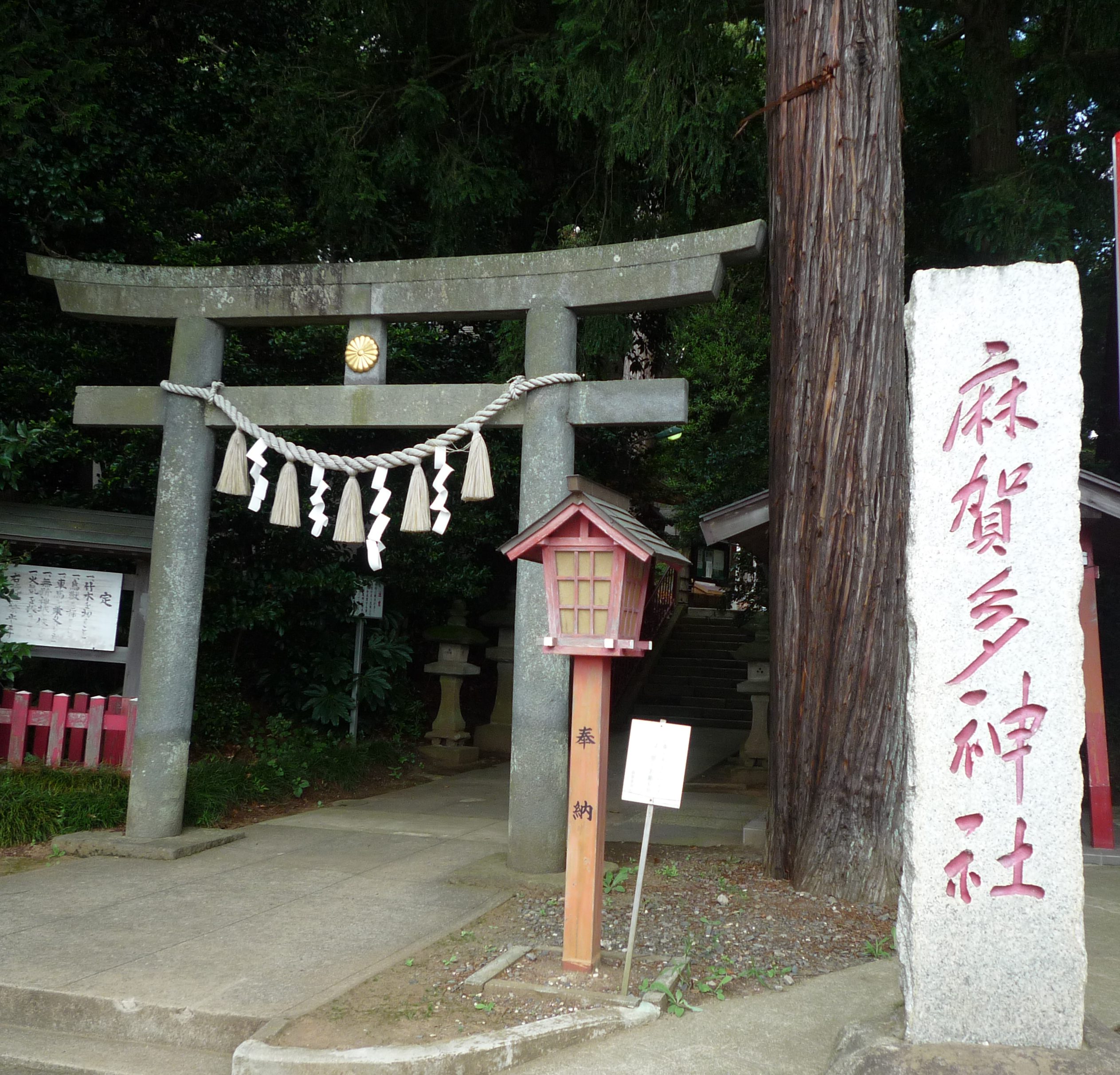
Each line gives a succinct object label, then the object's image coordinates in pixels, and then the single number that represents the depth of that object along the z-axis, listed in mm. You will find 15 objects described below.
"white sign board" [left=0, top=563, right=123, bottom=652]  7551
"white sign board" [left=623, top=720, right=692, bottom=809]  4047
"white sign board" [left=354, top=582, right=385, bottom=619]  10398
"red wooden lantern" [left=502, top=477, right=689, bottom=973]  4191
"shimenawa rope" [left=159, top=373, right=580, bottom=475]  6059
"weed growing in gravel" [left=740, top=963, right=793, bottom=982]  4332
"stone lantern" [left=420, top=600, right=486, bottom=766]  11422
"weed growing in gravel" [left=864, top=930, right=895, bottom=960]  4734
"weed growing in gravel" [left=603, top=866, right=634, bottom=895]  5625
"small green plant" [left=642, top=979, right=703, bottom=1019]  3906
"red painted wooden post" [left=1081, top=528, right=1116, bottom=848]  7230
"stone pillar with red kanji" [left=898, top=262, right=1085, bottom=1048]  3283
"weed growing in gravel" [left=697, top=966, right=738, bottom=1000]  4145
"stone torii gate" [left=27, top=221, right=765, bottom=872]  5910
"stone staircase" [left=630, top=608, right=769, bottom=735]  15016
